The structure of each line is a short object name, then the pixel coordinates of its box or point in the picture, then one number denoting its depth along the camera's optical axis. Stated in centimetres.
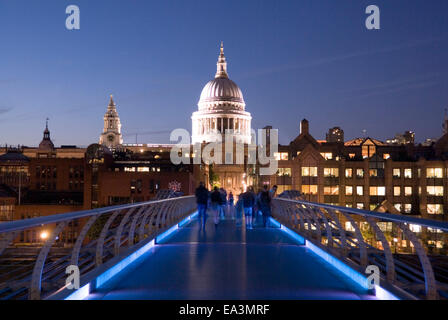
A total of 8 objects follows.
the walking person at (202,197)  1998
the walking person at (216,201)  2091
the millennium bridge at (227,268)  666
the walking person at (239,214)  2324
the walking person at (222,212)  3014
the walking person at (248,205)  2125
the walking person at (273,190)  2283
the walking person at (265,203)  2075
